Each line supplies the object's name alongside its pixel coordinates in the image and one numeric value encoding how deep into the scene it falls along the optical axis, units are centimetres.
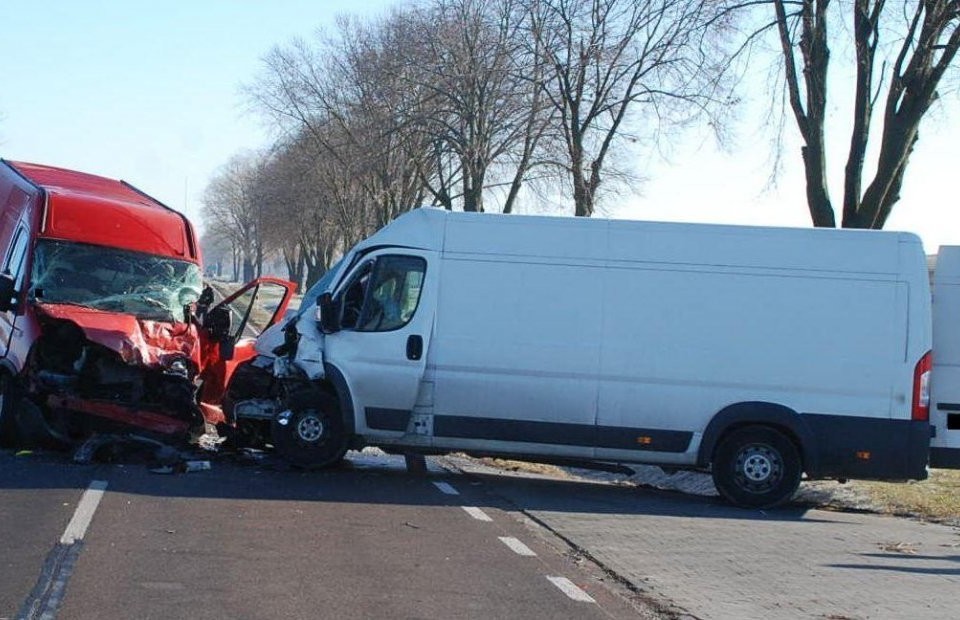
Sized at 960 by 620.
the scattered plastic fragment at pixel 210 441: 1388
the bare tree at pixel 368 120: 3691
